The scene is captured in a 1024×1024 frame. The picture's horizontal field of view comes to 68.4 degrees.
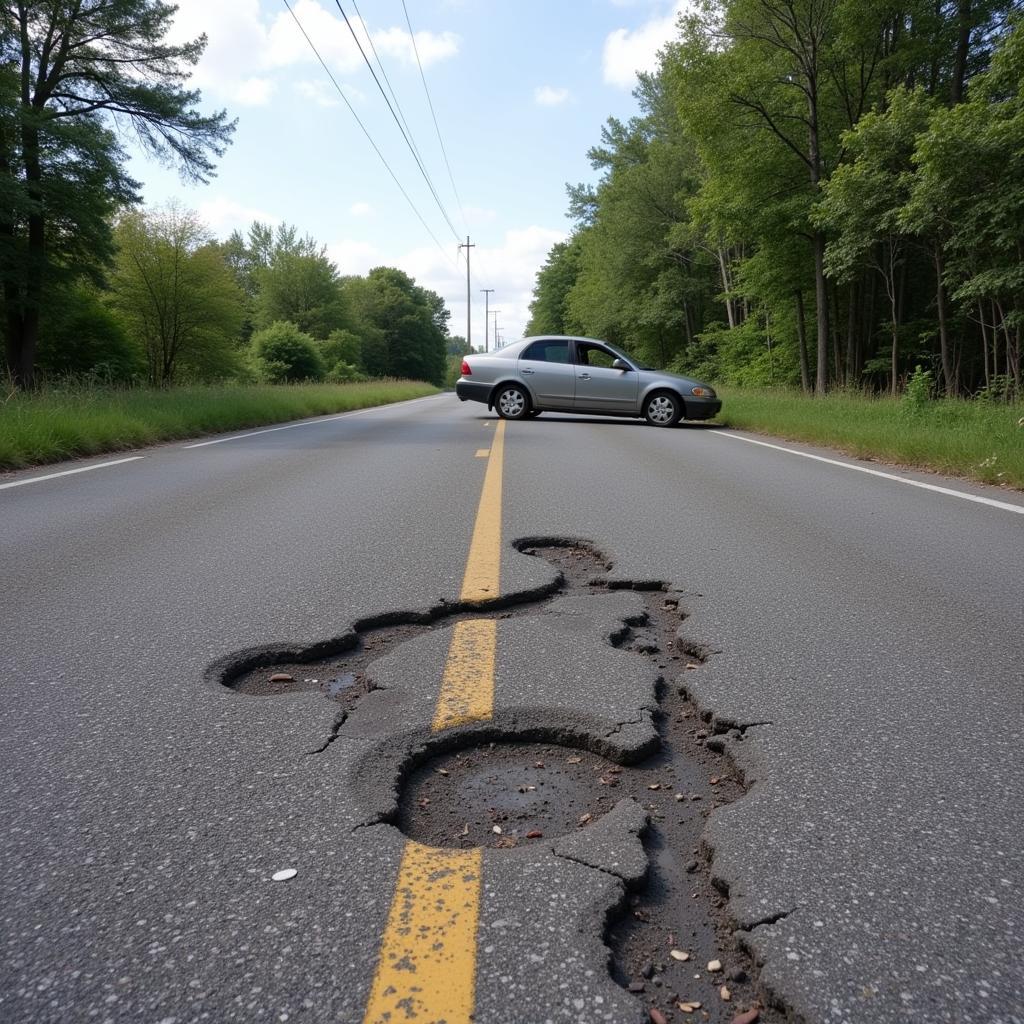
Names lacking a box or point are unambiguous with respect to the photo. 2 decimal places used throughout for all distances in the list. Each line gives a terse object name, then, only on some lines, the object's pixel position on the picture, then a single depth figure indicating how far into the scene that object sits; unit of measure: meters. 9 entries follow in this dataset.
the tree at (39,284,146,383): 30.06
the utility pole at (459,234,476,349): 60.96
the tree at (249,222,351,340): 66.25
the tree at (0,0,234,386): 19.58
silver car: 13.98
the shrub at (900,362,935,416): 11.89
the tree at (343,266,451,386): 82.69
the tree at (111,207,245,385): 39.72
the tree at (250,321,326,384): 46.47
